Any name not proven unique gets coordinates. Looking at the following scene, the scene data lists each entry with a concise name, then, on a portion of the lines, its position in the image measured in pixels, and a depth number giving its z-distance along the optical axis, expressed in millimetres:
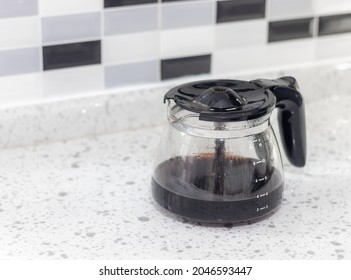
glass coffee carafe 1324
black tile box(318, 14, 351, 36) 1682
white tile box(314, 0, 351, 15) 1666
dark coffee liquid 1333
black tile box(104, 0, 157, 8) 1526
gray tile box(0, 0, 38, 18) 1461
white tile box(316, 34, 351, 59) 1694
